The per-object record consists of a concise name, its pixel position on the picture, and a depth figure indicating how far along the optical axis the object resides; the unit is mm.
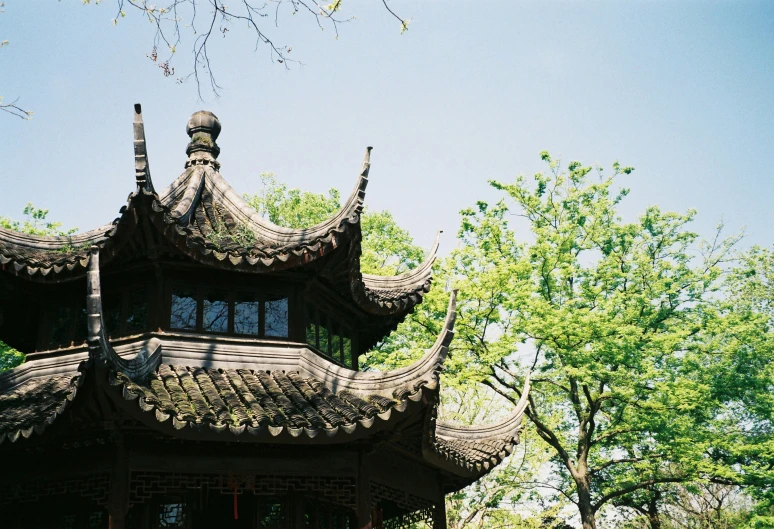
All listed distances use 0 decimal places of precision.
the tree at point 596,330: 20750
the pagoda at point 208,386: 7676
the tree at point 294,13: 5113
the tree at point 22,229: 24250
